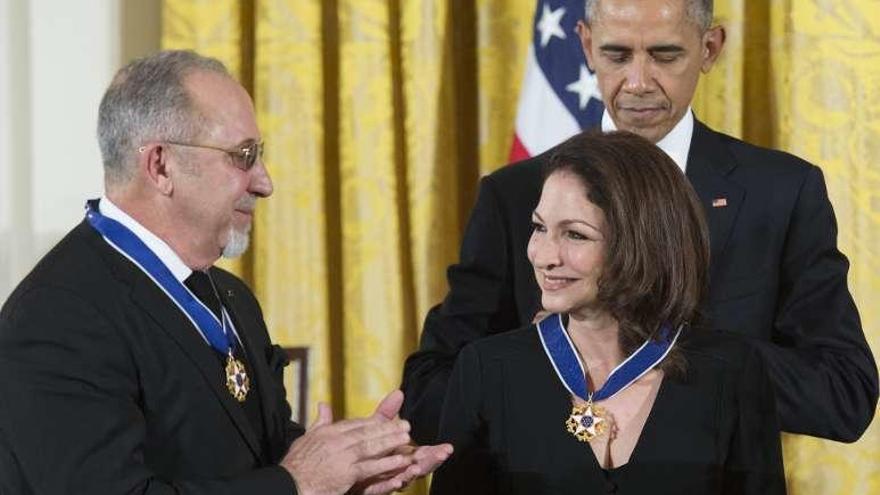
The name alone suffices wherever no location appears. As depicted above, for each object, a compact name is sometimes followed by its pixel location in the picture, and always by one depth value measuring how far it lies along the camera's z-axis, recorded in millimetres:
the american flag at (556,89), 7313
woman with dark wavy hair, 4295
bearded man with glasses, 3981
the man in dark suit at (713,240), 4960
